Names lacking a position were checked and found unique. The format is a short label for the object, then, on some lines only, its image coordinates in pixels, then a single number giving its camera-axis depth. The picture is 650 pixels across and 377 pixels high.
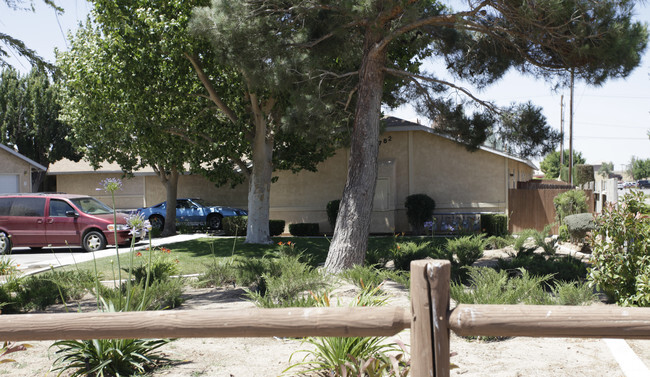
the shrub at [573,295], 6.55
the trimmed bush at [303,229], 21.25
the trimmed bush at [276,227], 21.36
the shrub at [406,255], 9.96
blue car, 24.09
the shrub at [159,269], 8.05
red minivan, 16.25
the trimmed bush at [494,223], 19.06
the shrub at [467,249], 10.03
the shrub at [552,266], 8.70
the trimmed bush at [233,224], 21.66
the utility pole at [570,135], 33.25
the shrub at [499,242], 13.78
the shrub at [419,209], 20.06
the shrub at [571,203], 16.30
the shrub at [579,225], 13.64
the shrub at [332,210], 20.59
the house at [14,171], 24.59
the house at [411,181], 20.50
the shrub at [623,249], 6.57
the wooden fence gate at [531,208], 19.09
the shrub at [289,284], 6.75
